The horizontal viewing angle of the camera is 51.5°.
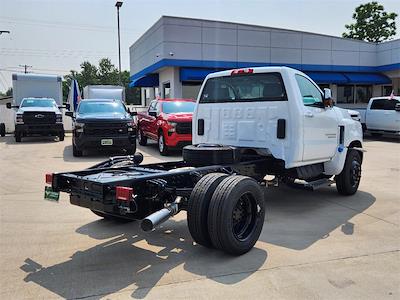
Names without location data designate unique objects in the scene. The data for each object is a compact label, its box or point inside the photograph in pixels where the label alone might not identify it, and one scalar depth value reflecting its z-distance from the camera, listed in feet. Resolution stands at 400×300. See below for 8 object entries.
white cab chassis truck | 13.91
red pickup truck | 40.34
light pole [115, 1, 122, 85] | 112.50
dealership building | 71.26
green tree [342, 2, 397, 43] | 148.15
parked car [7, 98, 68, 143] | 55.88
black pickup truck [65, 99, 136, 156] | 40.22
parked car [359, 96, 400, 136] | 61.52
